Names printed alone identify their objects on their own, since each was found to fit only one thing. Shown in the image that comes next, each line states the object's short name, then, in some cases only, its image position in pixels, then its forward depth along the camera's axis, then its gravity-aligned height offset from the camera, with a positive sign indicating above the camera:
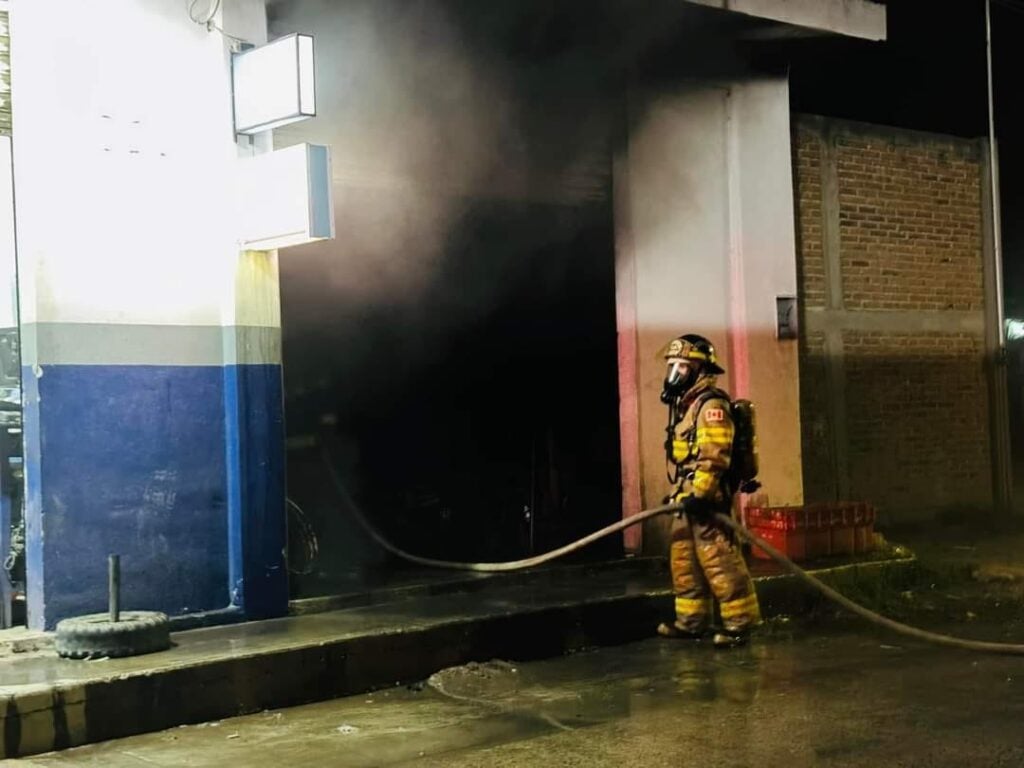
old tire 6.56 -1.11
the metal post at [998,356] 13.36 +0.50
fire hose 7.20 -1.08
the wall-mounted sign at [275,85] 7.31 +2.08
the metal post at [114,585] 6.73 -0.84
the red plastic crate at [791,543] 9.67 -1.06
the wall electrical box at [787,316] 10.92 +0.83
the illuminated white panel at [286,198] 7.27 +1.38
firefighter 7.75 -0.56
